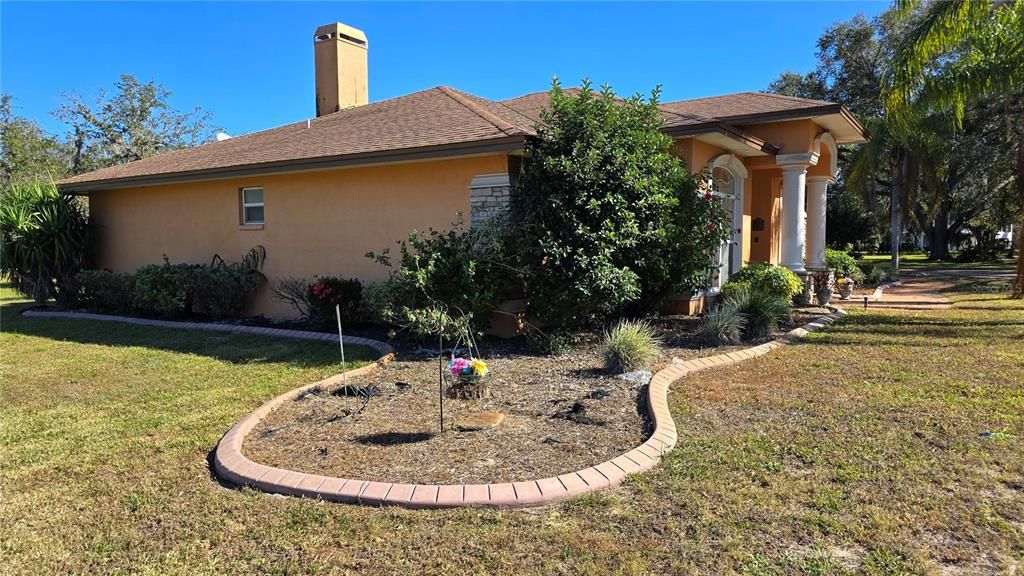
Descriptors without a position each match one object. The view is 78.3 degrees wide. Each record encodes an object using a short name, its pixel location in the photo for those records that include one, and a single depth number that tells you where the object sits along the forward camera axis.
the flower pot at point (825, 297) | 12.13
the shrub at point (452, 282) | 8.08
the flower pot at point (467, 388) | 5.94
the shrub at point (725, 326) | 8.53
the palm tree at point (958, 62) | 9.59
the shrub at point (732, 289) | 10.07
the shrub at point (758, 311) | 9.02
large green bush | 8.01
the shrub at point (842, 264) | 15.68
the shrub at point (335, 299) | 10.20
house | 9.77
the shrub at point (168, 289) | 11.76
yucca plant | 13.91
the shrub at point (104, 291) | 13.01
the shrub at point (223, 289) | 11.59
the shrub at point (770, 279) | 10.59
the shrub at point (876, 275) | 17.72
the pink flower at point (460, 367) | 5.81
